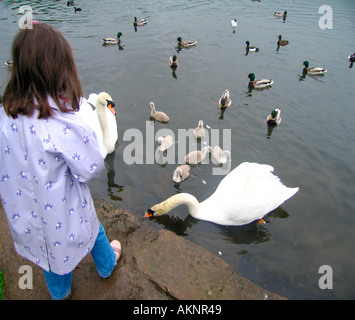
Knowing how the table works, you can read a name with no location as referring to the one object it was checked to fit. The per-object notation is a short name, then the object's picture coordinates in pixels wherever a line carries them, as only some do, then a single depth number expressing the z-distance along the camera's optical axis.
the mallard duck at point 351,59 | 11.41
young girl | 1.86
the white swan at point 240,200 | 4.60
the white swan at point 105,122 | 6.02
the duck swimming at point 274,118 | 7.60
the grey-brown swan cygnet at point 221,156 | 6.30
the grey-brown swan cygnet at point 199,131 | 7.06
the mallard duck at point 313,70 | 10.49
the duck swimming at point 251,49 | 12.22
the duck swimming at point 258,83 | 9.45
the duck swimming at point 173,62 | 10.54
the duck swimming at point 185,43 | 12.45
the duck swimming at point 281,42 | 12.98
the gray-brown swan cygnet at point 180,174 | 5.70
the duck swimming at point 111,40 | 12.52
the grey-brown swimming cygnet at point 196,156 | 6.24
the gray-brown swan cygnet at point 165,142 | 6.54
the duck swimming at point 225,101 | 8.09
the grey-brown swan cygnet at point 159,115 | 7.50
